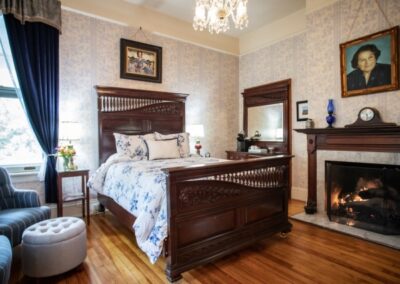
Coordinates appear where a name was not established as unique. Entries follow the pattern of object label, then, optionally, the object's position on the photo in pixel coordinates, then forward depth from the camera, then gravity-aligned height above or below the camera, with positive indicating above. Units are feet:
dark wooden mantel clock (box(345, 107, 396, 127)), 9.43 +0.95
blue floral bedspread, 6.48 -1.62
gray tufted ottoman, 6.18 -2.81
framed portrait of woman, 9.24 +3.27
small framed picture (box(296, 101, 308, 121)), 13.92 +1.92
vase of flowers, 10.57 -0.47
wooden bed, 6.29 -2.09
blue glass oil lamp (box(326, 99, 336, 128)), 10.91 +1.26
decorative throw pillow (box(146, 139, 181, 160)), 11.63 -0.29
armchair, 6.98 -2.20
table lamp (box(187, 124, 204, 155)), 14.67 +0.76
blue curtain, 9.85 +2.97
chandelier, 7.80 +4.45
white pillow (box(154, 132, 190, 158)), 12.87 +0.24
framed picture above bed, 12.97 +4.73
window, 10.32 +0.58
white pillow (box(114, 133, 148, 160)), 11.47 -0.11
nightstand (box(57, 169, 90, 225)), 10.17 -2.21
